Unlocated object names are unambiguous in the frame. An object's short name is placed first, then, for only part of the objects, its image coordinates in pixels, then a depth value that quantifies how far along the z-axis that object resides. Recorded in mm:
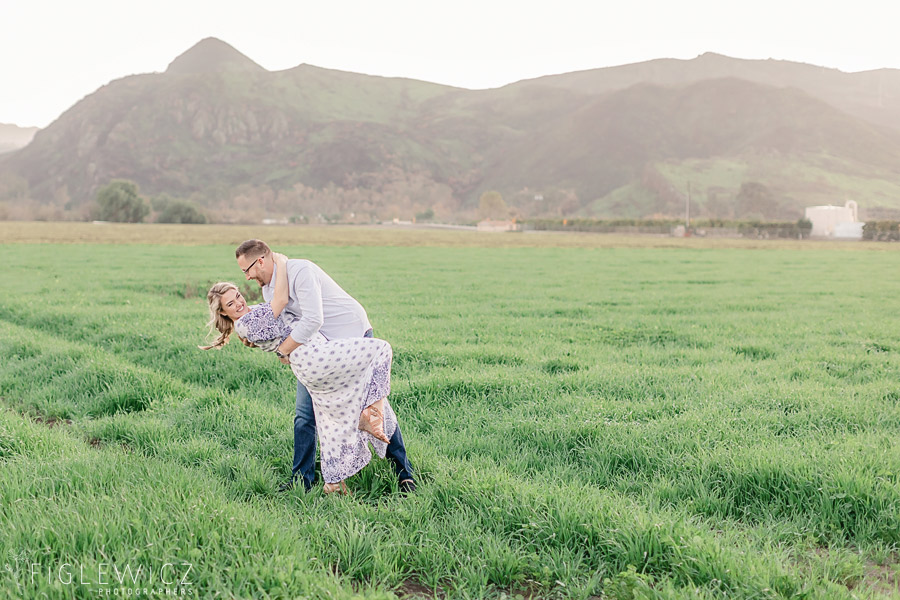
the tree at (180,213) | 133125
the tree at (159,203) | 137375
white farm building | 105812
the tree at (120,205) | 127500
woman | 4641
